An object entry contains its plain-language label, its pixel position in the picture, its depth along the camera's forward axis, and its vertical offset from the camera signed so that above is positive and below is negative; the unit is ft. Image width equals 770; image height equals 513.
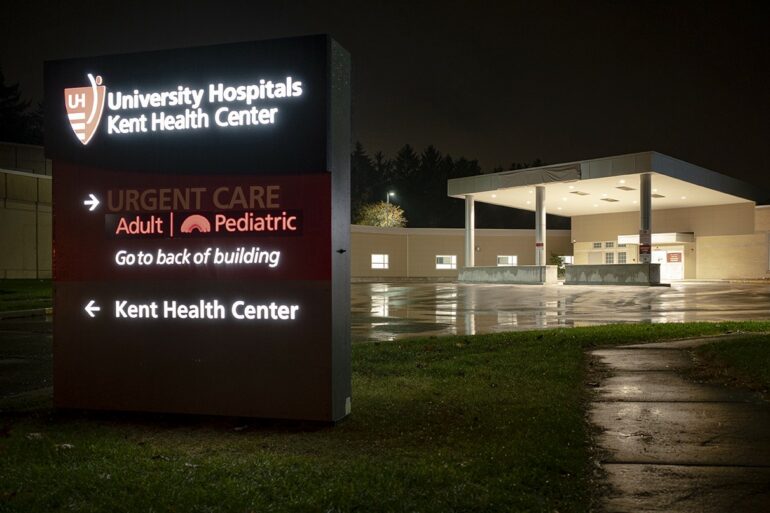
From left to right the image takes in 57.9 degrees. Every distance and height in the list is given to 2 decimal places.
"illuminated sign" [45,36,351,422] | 22.95 +1.63
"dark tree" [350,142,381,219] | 390.83 +60.31
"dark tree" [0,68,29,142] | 257.75 +62.38
